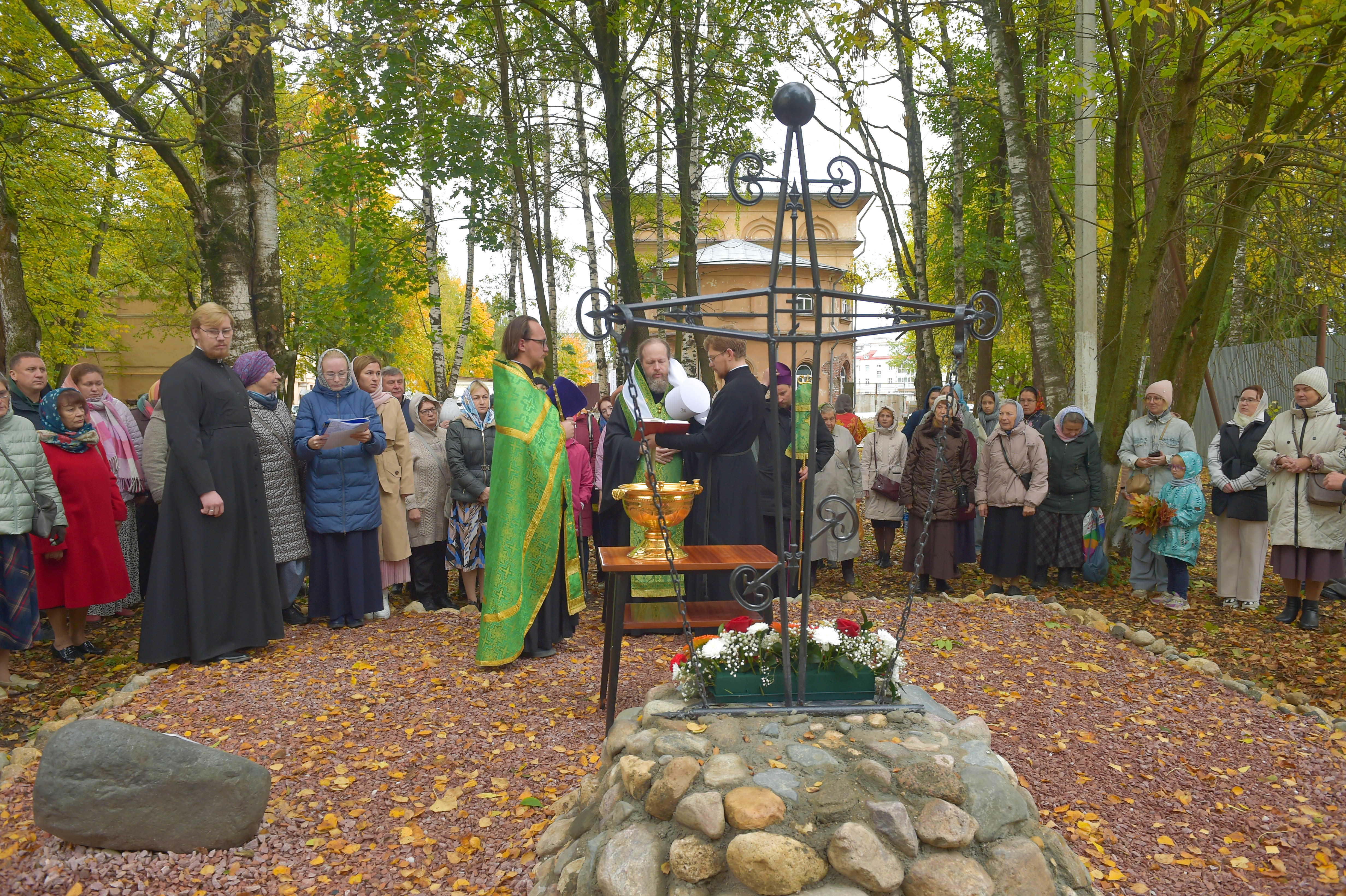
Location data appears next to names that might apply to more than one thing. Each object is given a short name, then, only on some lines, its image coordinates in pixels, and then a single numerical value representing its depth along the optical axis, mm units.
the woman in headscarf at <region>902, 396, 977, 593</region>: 7707
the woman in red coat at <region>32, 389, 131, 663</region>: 5789
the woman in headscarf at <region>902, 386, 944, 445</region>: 9625
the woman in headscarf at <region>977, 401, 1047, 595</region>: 7816
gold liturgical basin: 4031
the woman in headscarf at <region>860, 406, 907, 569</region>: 9297
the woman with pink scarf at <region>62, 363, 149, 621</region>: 6453
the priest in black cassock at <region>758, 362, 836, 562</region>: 6961
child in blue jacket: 7289
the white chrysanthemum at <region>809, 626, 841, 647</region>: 3418
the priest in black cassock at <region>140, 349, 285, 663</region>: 5145
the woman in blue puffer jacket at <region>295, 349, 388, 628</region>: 6121
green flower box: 3383
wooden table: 3828
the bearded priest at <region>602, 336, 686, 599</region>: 5680
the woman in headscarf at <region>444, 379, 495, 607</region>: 6754
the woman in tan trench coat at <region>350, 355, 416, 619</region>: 6777
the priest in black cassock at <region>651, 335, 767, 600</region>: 5242
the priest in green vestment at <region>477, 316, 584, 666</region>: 5074
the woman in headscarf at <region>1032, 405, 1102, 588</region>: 7918
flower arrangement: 3406
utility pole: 8789
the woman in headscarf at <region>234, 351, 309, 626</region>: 5879
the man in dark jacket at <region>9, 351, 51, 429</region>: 5789
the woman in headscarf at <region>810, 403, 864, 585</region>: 8547
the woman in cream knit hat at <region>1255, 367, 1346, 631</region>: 6676
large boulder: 3047
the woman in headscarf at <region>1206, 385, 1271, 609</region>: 7215
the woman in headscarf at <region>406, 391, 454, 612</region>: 7070
